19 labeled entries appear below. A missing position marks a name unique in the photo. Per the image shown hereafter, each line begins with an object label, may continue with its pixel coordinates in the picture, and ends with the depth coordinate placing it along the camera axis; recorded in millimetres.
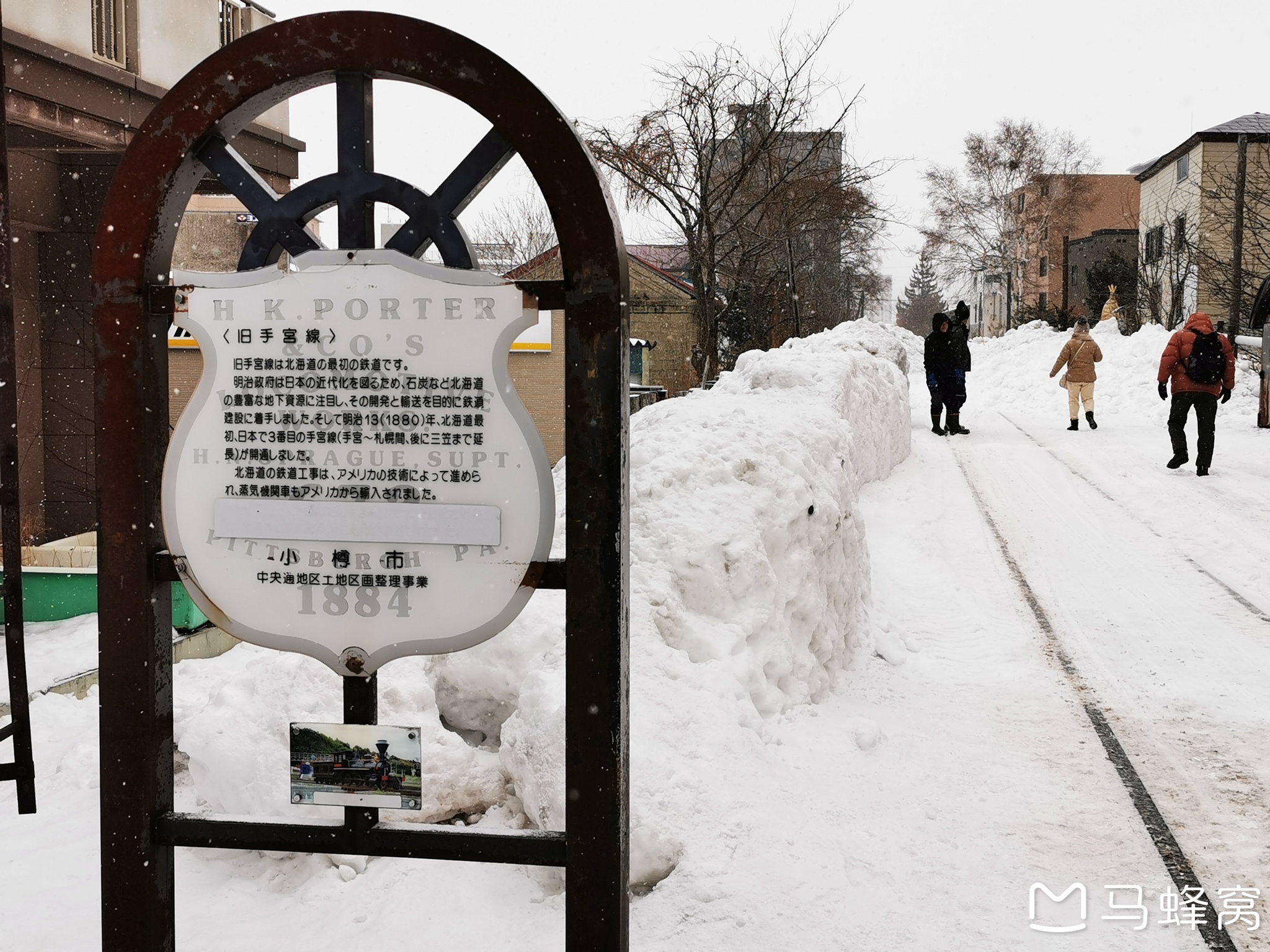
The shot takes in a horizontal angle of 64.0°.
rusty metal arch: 2279
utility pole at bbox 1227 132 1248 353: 19781
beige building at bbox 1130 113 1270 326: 22969
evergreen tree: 115625
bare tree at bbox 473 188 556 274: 34469
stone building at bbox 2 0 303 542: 7863
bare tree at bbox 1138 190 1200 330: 27531
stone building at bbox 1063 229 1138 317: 42688
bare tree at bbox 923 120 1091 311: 50125
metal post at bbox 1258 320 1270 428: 14758
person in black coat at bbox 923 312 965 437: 14742
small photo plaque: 2441
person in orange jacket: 11023
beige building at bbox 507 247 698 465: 26000
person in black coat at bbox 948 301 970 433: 14805
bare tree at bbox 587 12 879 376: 17438
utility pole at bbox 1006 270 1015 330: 49250
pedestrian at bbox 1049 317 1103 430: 15047
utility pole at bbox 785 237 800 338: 19544
